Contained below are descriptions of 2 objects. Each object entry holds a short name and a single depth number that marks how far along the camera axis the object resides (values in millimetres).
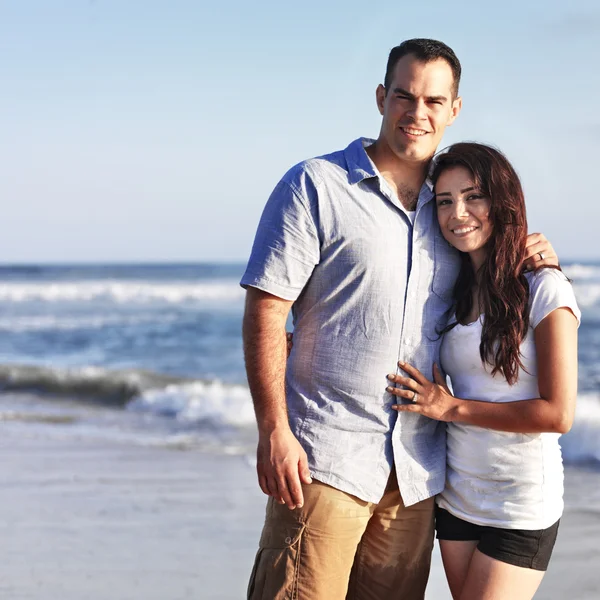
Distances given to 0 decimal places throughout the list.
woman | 2594
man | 2578
